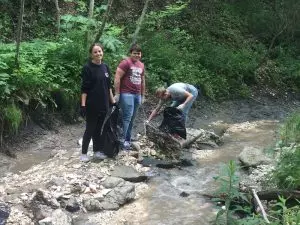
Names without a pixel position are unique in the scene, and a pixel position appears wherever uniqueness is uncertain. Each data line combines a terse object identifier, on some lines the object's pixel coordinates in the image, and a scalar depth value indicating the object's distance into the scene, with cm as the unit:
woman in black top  675
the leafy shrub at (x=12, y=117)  776
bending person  830
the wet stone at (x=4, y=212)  540
